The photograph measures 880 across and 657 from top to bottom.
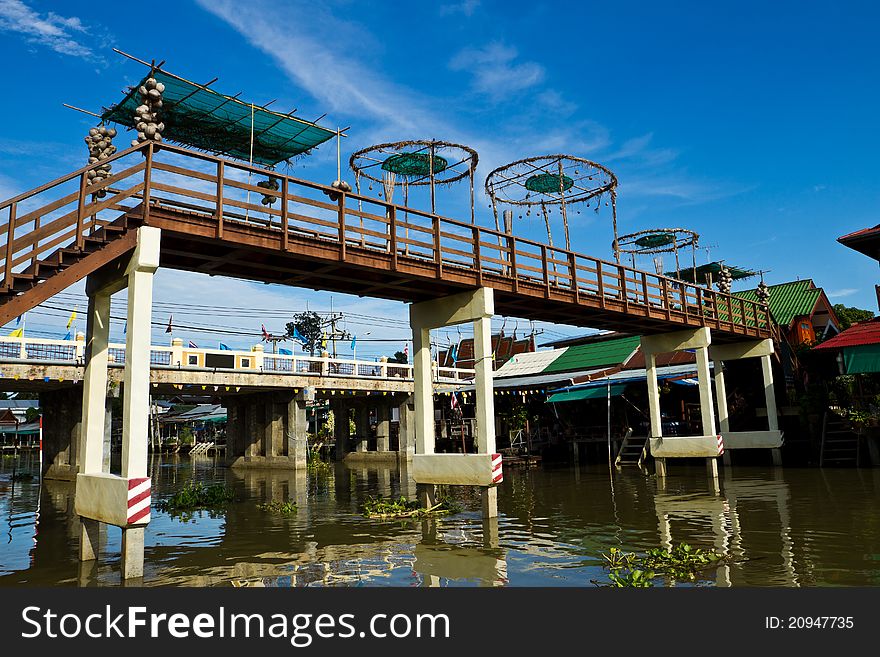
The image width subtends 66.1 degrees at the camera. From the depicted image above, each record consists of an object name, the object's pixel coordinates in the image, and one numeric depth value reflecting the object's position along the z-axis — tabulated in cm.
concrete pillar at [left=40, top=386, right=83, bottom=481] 3259
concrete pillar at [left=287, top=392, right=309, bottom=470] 3709
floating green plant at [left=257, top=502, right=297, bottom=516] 1960
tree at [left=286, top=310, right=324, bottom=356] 10331
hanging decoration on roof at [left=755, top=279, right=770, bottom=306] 3428
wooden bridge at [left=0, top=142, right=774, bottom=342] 1224
